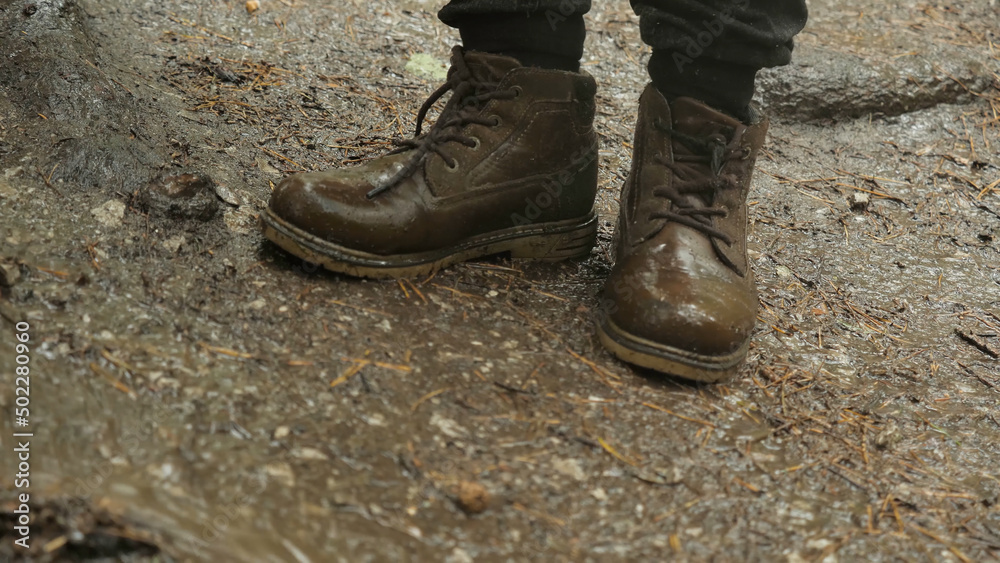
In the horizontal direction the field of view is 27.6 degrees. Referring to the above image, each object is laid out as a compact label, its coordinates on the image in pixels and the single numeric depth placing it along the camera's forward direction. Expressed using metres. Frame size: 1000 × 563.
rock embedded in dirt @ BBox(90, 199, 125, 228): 1.61
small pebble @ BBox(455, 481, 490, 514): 1.45
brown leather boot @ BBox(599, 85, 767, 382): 1.56
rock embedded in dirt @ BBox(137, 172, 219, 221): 1.63
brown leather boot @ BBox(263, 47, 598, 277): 1.59
